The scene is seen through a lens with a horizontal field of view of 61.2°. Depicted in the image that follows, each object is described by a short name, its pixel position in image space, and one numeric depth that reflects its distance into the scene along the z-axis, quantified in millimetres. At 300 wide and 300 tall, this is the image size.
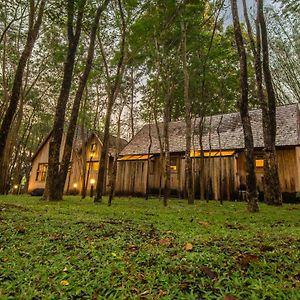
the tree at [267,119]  11352
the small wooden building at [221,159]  16469
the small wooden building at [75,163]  24672
